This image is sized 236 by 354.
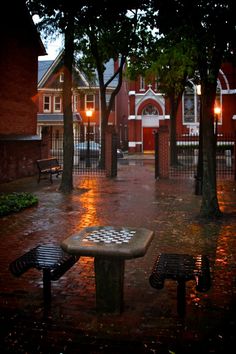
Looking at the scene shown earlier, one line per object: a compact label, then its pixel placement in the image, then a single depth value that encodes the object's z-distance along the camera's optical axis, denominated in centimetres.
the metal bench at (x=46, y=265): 446
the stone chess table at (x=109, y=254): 403
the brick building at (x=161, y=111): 3844
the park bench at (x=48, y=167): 1685
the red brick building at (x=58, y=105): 4175
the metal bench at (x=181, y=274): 412
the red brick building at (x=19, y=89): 1866
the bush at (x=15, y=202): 1008
